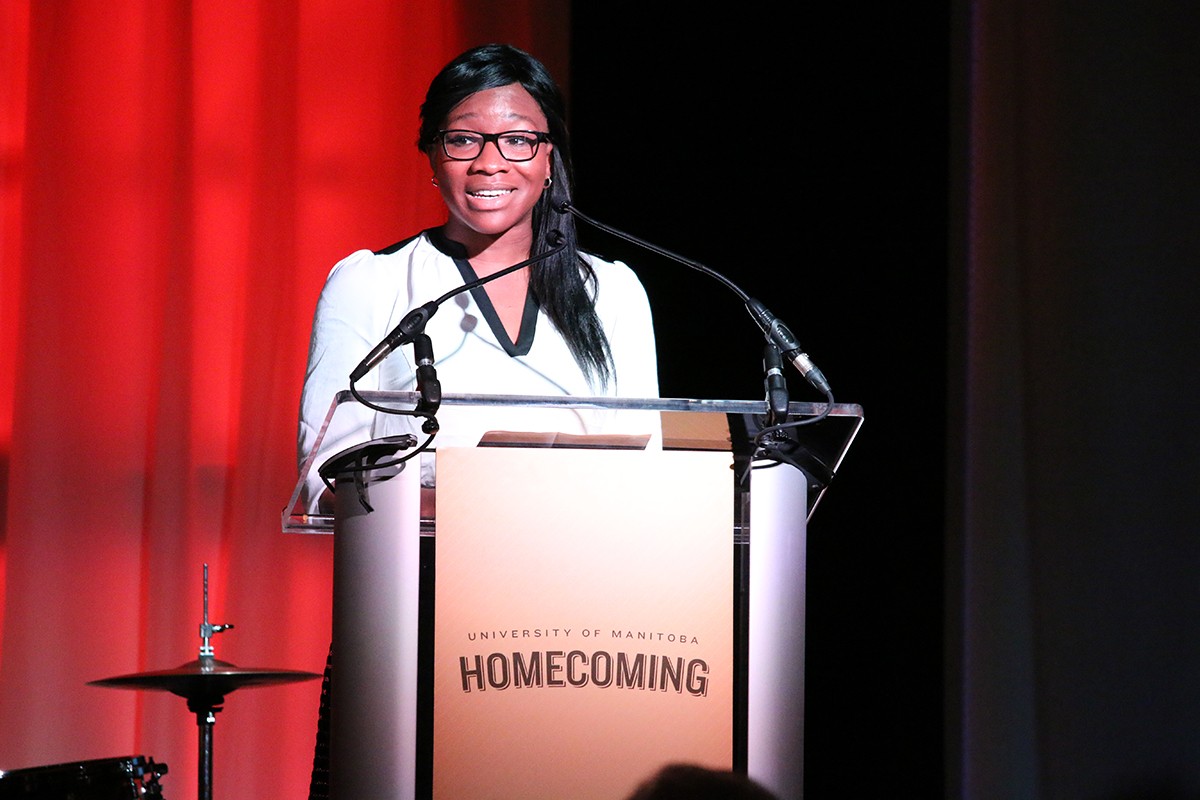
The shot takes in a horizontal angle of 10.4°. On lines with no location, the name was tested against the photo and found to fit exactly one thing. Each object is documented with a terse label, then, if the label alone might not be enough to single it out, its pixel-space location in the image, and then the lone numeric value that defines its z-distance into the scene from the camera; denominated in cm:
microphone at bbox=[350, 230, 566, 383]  750
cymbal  846
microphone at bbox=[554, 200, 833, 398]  753
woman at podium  792
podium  740
